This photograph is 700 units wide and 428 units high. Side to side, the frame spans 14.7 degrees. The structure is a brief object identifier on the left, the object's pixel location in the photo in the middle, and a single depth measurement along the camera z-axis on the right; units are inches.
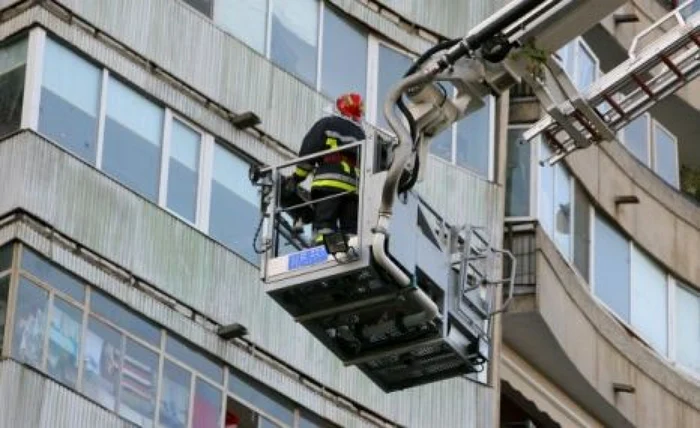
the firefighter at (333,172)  1010.1
